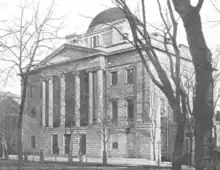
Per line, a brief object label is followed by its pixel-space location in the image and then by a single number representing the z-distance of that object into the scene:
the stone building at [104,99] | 40.00
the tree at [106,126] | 29.25
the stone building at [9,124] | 37.82
